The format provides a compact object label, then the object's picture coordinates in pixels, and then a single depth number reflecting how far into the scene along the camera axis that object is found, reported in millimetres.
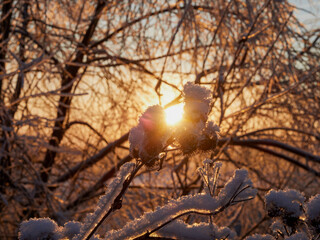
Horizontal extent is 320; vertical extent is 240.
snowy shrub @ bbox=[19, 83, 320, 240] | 728
